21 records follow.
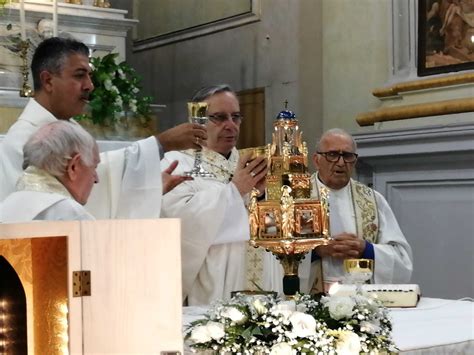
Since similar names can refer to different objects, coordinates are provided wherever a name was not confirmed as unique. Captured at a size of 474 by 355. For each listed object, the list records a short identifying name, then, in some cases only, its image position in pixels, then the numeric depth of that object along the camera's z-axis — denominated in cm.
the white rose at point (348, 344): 258
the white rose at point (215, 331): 258
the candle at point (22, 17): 508
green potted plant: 548
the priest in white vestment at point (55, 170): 316
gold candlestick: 527
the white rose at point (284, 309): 260
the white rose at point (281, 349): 251
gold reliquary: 311
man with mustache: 421
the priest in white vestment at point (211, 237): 429
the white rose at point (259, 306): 263
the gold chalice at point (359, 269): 364
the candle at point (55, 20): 489
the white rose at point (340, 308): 268
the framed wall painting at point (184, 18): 748
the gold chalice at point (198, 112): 367
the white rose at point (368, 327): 268
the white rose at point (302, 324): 255
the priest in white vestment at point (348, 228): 448
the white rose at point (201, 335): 259
